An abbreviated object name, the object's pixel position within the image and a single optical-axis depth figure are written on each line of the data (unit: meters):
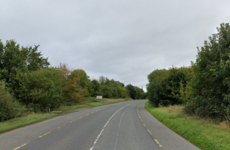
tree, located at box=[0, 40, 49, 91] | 25.79
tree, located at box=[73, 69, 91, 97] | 65.50
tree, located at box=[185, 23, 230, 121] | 11.63
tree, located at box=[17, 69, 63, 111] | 24.08
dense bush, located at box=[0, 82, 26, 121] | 16.05
